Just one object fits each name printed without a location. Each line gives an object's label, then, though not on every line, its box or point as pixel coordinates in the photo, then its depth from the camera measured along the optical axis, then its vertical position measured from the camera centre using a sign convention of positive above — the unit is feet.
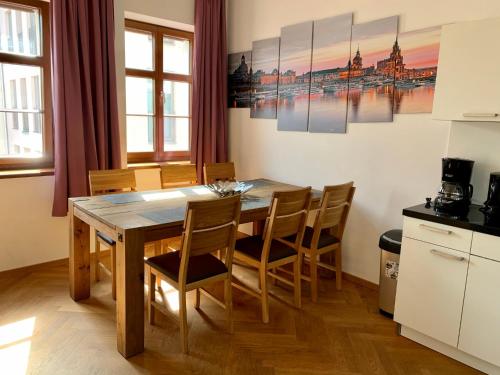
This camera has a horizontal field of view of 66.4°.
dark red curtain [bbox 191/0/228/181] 13.65 +1.63
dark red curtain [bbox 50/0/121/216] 10.55 +0.88
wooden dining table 7.23 -2.07
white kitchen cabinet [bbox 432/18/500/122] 7.29 +1.25
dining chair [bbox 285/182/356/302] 9.50 -2.59
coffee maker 7.99 -1.06
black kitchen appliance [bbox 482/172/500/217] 7.41 -1.12
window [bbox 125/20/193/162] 13.50 +1.24
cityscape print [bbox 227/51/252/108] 13.97 +1.83
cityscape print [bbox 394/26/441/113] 9.08 +1.56
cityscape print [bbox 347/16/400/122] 9.84 +1.66
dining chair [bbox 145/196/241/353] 7.14 -2.72
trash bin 8.93 -3.20
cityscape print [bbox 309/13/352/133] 10.84 +1.65
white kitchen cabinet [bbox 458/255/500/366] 6.86 -3.18
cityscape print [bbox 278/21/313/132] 11.86 +1.69
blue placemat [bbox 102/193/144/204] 9.28 -1.83
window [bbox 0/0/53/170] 10.59 +0.99
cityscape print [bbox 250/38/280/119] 12.94 +1.75
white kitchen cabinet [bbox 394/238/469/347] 7.37 -3.09
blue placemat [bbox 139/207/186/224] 7.78 -1.89
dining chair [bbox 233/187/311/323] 8.59 -2.83
